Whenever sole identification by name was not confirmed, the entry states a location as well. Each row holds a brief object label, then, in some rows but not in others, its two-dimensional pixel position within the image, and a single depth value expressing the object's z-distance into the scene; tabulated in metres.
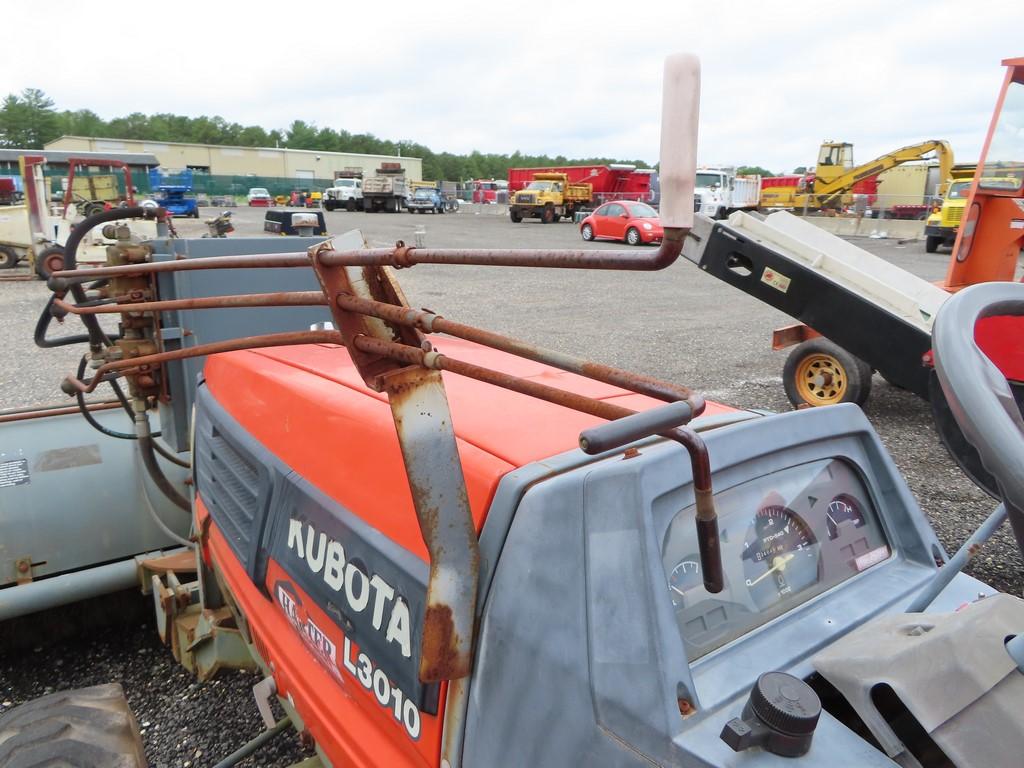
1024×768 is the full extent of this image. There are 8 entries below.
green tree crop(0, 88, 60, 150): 76.93
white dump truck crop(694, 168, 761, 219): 29.63
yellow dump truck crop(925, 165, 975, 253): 19.33
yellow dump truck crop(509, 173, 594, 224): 31.28
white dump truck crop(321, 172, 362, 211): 40.88
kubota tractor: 0.99
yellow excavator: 24.30
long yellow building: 62.41
